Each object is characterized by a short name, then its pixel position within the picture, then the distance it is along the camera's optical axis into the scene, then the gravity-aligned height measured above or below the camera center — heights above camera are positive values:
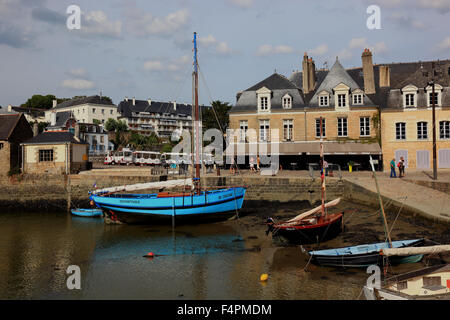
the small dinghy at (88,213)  25.78 -3.81
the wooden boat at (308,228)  15.38 -3.07
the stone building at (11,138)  31.33 +2.02
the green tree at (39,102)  88.88 +14.37
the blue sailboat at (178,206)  21.62 -2.87
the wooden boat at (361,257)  12.38 -3.51
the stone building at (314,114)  32.62 +4.06
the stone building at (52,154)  31.11 +0.54
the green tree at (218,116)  54.31 +6.47
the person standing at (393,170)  24.79 -0.98
